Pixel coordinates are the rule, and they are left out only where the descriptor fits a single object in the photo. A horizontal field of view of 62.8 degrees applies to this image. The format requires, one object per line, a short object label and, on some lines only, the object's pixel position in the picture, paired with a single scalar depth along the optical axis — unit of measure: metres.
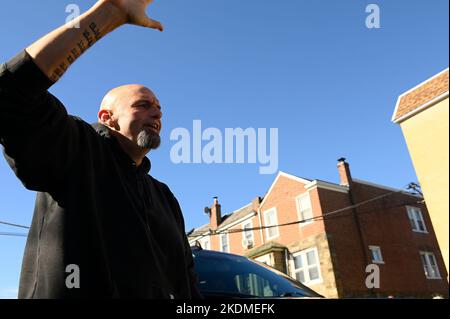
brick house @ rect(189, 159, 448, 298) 23.28
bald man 1.27
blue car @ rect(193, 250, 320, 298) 3.91
